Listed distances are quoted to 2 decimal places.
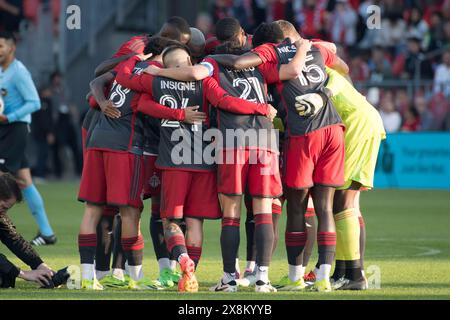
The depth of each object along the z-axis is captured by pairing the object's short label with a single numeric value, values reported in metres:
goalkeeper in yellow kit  19.16
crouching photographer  18.16
